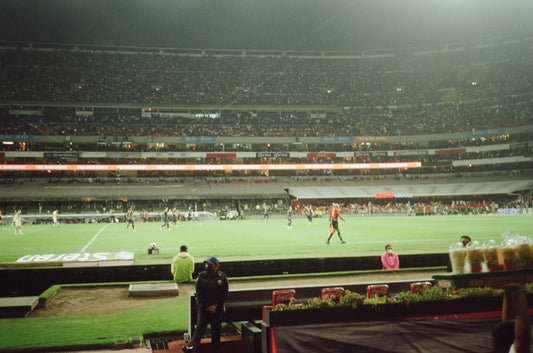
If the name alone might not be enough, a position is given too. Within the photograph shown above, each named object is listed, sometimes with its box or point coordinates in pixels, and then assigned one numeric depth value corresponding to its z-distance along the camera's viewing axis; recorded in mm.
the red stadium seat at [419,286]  7577
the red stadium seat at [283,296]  7148
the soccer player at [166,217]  33500
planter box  5204
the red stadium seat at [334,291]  7320
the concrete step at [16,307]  10383
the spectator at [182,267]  13508
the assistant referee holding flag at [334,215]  21225
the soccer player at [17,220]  31036
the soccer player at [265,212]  52872
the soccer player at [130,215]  34566
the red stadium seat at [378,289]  7668
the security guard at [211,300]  7133
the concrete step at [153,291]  12219
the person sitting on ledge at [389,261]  14516
